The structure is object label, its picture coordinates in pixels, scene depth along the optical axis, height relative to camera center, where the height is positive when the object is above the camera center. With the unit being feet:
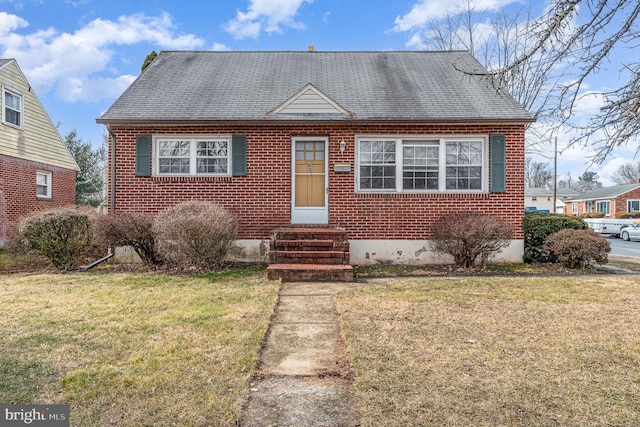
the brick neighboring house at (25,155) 42.75 +6.62
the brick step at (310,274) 22.82 -3.76
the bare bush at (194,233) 23.70 -1.48
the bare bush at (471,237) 25.32 -1.59
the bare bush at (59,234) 25.41 -1.71
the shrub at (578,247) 25.84 -2.27
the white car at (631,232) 71.56 -3.27
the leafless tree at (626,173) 178.70 +20.18
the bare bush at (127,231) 25.67 -1.45
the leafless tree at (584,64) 11.53 +5.02
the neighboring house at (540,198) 147.43 +6.15
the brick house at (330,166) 29.14 +3.56
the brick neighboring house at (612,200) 116.88 +4.83
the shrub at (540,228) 29.25 -1.12
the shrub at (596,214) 121.94 +0.12
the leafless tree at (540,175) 197.98 +20.40
